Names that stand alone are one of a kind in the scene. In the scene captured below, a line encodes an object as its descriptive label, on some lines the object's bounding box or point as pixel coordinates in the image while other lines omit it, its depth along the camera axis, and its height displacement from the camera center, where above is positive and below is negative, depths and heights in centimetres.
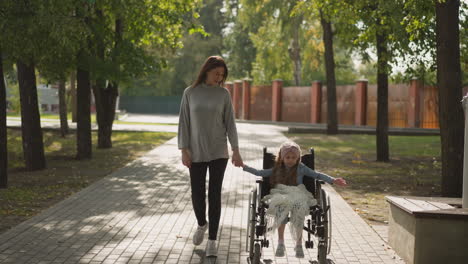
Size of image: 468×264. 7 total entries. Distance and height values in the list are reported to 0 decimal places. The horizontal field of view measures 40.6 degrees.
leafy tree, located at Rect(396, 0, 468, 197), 980 -2
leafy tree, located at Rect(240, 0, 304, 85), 3691 +461
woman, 586 -36
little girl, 575 -72
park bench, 550 -125
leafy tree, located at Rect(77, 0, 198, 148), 1524 +154
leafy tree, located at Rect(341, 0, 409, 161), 1332 +136
